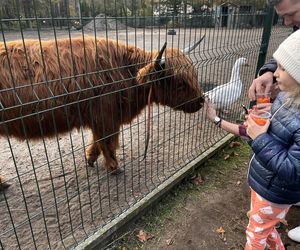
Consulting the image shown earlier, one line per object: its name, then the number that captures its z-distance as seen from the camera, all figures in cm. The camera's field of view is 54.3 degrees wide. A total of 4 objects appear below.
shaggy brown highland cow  251
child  166
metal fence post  418
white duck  450
